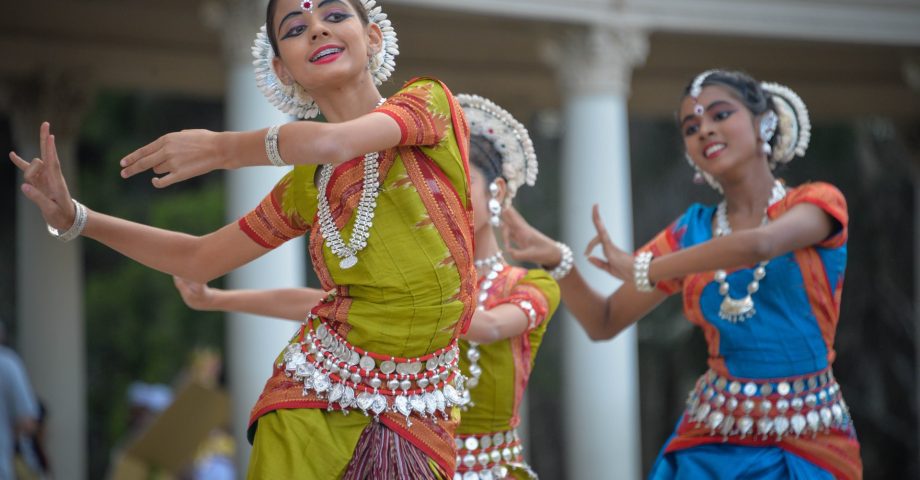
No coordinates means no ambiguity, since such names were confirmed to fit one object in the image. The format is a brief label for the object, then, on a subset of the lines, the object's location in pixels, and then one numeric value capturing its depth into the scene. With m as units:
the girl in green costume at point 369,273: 5.44
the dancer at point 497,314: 7.62
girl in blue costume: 7.56
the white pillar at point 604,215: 19.19
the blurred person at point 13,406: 15.29
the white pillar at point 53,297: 21.05
